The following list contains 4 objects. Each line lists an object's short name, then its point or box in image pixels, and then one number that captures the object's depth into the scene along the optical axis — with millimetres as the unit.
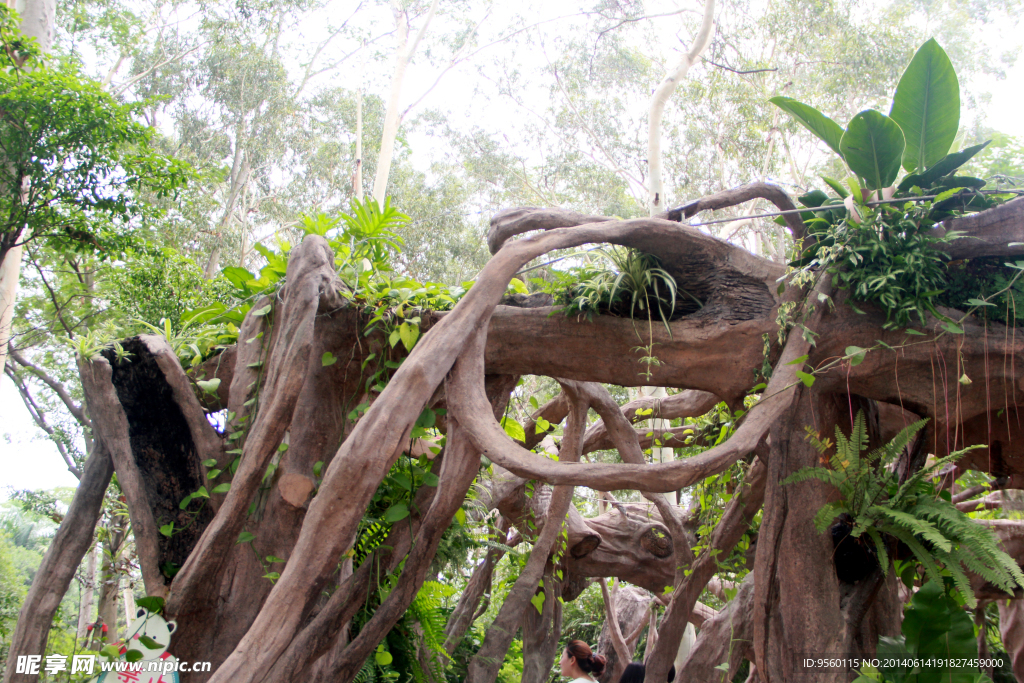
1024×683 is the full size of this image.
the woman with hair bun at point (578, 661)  3986
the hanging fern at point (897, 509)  2359
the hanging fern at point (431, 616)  3789
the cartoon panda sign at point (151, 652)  2805
